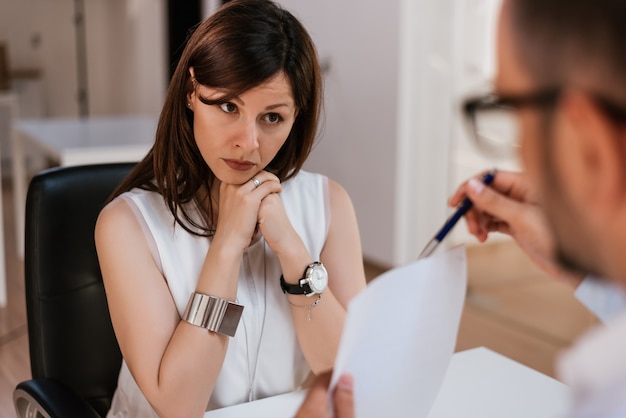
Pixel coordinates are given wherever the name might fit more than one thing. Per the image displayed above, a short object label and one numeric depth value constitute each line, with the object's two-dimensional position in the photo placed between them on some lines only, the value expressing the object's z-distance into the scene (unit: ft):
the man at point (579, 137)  1.79
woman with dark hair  4.31
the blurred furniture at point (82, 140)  12.15
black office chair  4.91
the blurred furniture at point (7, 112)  23.68
